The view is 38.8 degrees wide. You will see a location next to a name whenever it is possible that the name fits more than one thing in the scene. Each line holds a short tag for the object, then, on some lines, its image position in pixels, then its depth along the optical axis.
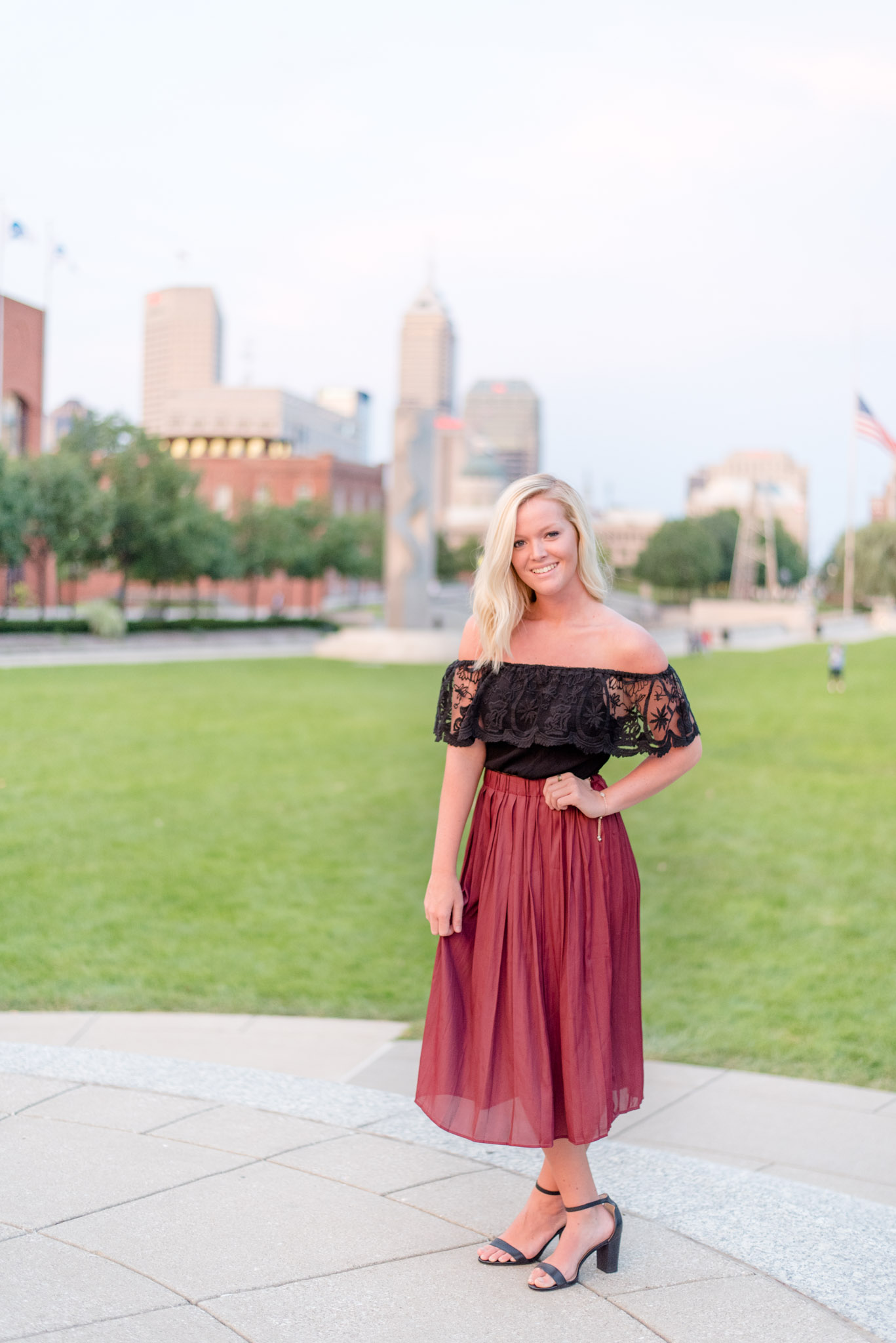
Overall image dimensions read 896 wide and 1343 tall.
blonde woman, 3.30
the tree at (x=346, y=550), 57.91
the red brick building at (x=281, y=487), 86.06
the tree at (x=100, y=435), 39.97
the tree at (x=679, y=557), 102.94
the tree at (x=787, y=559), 129.62
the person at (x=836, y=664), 27.95
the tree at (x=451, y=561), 94.50
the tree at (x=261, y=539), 53.41
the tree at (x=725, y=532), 119.19
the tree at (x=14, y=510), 34.03
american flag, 50.53
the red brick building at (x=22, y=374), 49.56
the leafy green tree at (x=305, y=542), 55.02
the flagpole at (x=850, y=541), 67.62
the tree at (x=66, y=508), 36.31
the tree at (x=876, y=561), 90.56
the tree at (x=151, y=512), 39.69
